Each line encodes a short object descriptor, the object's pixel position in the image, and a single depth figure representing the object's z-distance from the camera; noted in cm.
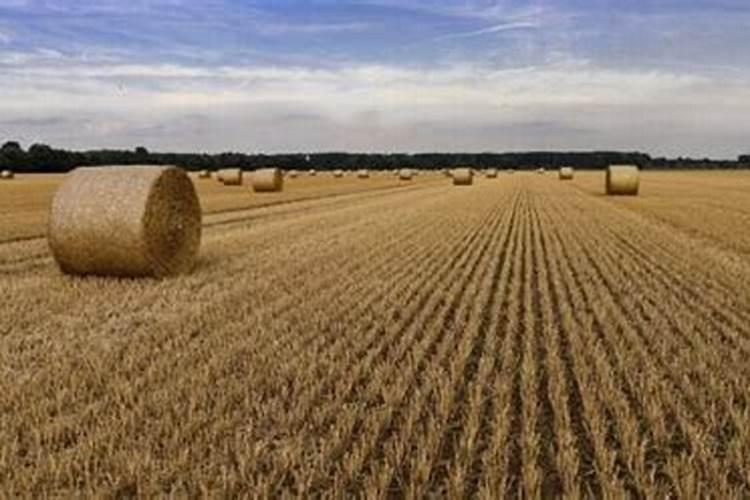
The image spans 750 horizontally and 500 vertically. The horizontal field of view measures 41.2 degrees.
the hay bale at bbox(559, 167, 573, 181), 7512
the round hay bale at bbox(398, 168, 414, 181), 7169
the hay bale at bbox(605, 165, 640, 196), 3988
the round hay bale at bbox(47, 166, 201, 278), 1220
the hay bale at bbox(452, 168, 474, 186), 5653
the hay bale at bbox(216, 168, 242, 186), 4800
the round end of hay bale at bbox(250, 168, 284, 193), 3997
